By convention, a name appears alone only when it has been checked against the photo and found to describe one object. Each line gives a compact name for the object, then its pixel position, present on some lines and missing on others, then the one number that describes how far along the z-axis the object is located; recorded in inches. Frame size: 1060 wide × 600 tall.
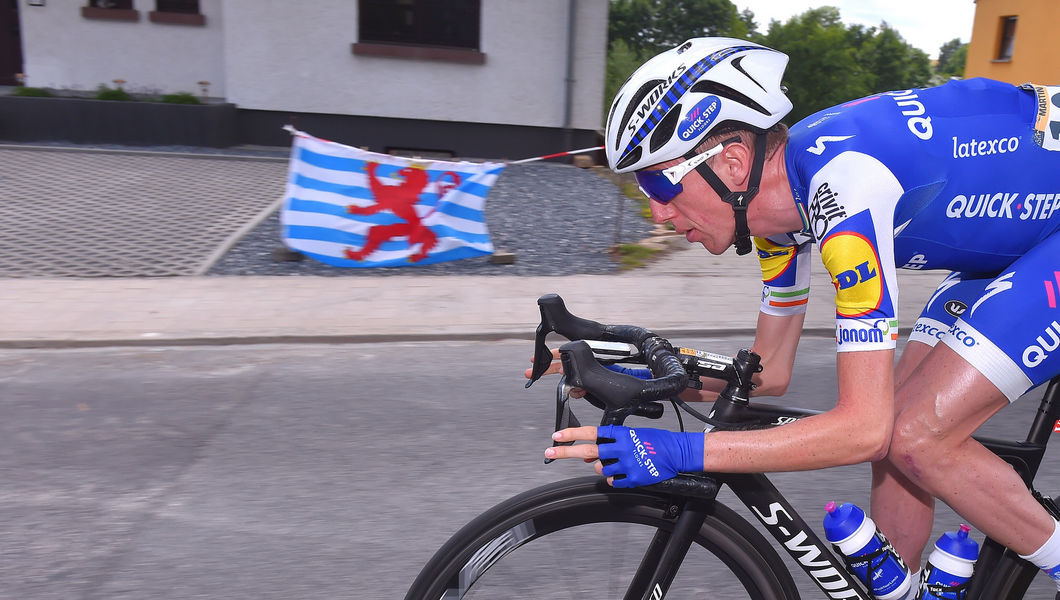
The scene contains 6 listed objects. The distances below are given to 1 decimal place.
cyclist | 74.0
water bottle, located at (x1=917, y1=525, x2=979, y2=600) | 87.0
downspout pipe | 541.6
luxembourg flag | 315.3
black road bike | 75.3
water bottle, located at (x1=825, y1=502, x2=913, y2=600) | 84.3
